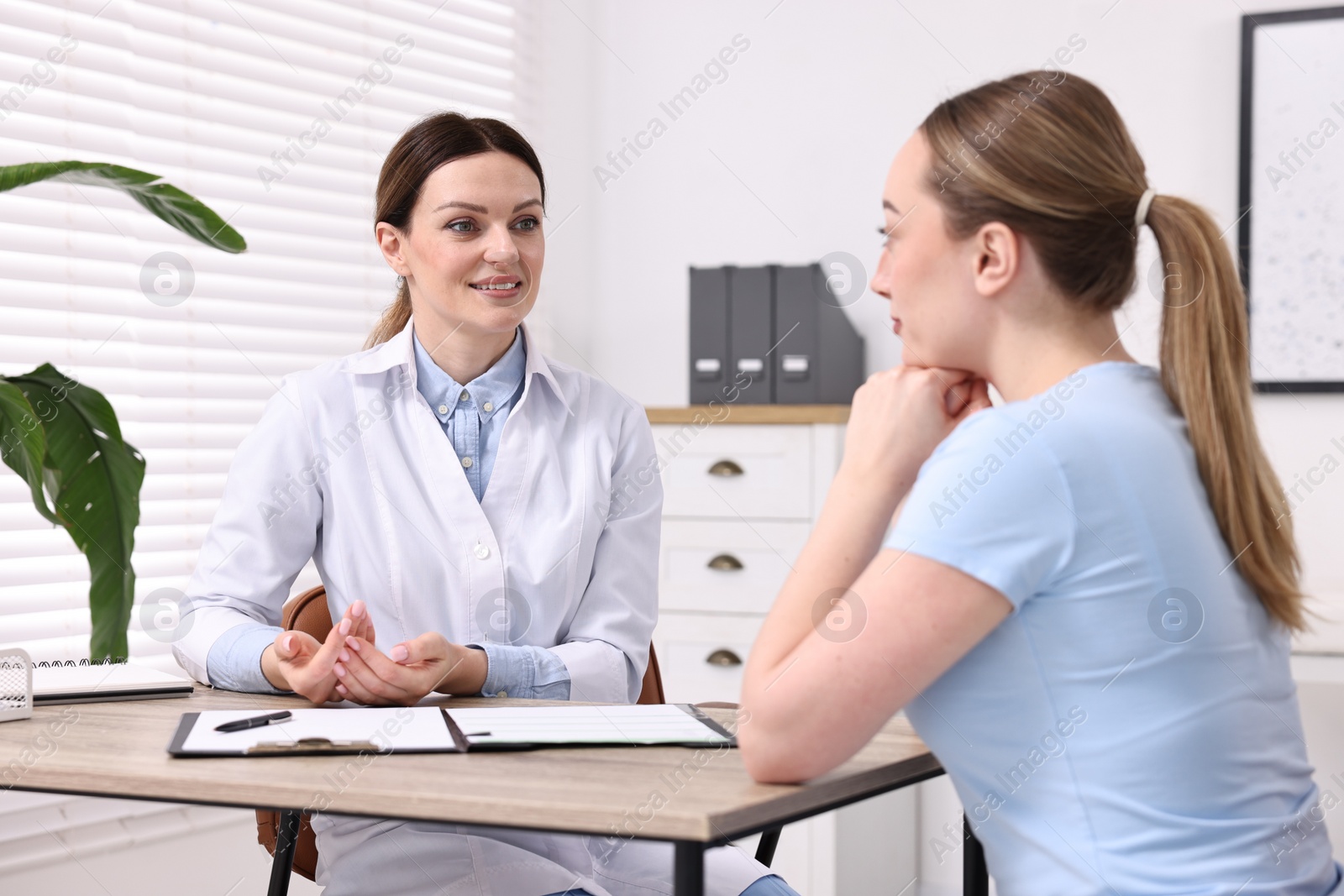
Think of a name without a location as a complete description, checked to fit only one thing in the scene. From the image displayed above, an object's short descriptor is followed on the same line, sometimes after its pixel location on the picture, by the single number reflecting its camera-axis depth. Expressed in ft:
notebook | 11.50
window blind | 14.50
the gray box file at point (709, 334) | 16.61
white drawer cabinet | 15.96
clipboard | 10.65
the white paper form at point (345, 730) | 10.70
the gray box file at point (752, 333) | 16.51
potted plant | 12.64
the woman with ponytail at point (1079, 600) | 10.18
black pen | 10.91
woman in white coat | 11.43
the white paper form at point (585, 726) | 10.77
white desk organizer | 11.22
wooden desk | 10.07
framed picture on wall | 16.12
